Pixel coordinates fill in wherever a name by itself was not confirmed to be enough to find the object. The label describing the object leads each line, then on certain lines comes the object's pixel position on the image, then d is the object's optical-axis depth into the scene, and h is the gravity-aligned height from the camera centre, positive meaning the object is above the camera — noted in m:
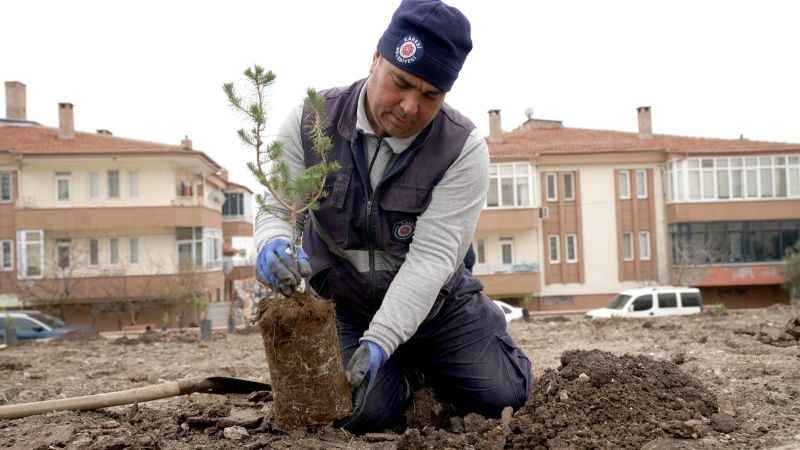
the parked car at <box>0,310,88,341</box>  15.80 -1.42
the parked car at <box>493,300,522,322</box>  16.27 -1.50
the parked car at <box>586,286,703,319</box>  17.14 -1.45
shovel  3.14 -0.62
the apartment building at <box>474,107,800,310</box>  27.03 +1.02
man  2.76 +0.08
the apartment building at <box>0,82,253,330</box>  24.16 +1.24
